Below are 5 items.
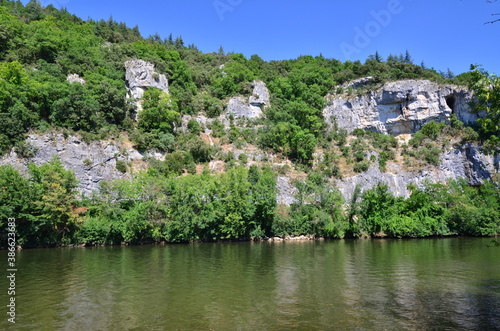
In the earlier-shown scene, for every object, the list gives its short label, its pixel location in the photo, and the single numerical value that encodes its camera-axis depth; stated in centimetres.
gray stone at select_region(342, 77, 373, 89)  8024
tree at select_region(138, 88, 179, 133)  6172
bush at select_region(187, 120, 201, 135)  6764
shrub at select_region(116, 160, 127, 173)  5075
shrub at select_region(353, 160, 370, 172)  6153
